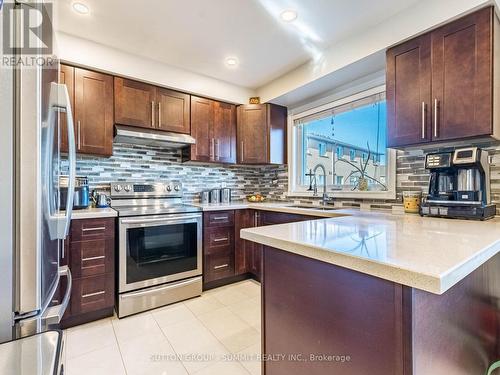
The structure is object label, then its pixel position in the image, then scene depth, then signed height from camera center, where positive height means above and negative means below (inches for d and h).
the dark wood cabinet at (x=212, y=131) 115.9 +27.3
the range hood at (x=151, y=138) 95.7 +20.3
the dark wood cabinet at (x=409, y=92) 68.2 +27.4
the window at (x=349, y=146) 96.8 +18.7
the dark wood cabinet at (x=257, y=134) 126.7 +27.3
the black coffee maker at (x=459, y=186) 59.6 +0.0
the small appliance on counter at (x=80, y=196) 87.6 -3.3
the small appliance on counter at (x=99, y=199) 97.3 -5.1
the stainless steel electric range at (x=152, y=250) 85.9 -23.9
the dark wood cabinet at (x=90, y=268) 77.8 -26.9
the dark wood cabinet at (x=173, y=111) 106.7 +33.9
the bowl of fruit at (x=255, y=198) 140.1 -6.6
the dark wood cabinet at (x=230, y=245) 106.1 -26.5
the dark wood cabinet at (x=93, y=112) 90.0 +28.2
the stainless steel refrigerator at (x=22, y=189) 27.0 -0.3
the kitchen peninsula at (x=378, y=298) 28.1 -16.2
